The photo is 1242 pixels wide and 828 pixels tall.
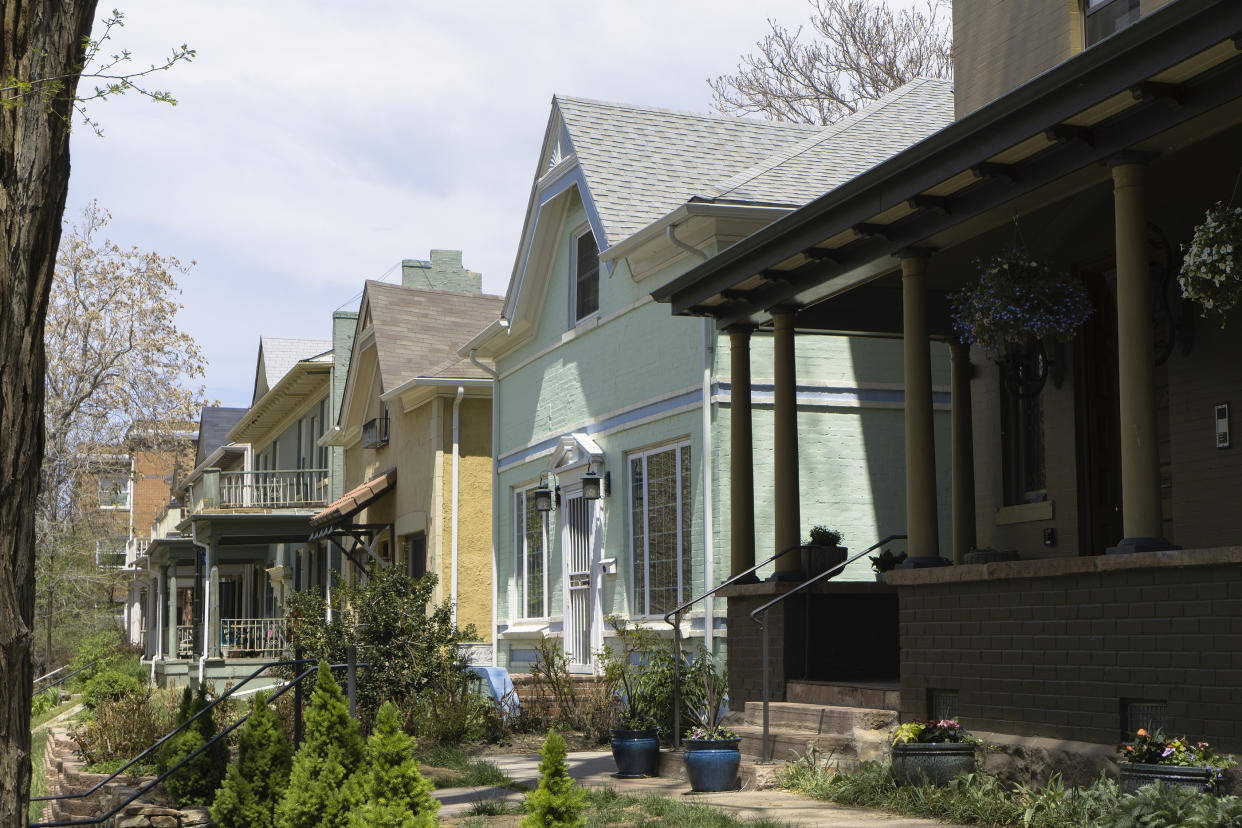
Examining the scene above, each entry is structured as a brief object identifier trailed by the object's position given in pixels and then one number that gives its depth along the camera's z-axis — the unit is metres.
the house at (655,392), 14.25
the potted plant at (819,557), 11.86
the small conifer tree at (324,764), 7.82
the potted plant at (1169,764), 6.83
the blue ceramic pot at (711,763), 10.09
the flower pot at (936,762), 8.66
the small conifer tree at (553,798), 6.09
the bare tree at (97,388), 34.75
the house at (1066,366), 7.52
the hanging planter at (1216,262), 7.77
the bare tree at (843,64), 28.06
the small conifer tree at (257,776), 9.03
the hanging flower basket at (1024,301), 9.70
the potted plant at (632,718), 11.16
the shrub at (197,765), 11.16
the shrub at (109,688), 19.50
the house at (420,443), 21.81
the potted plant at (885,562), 12.49
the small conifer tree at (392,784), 6.92
